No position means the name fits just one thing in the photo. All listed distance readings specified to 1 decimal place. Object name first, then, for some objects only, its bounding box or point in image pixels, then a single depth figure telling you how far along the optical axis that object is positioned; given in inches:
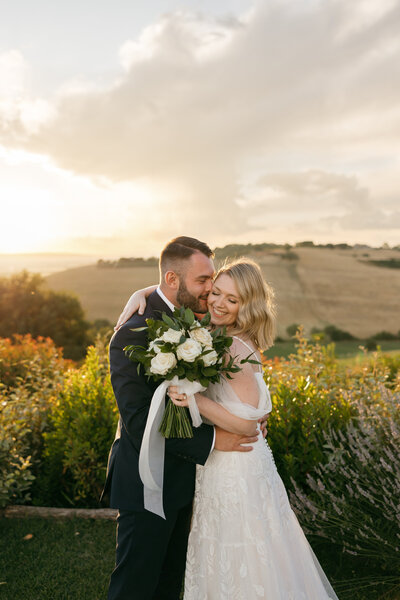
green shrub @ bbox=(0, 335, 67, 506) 211.6
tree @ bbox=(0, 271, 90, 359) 604.1
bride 115.4
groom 115.6
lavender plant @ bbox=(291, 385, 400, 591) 157.2
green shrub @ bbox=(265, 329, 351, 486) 192.9
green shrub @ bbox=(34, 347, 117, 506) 215.9
